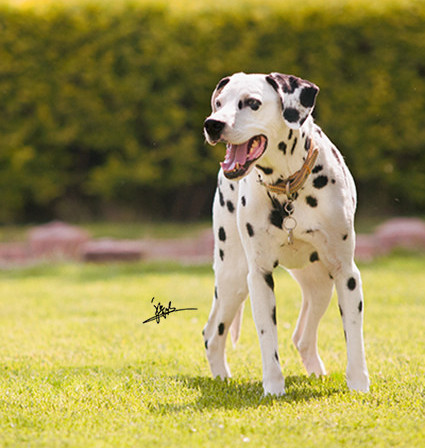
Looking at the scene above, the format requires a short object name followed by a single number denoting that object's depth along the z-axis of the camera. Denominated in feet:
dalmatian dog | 27.32
